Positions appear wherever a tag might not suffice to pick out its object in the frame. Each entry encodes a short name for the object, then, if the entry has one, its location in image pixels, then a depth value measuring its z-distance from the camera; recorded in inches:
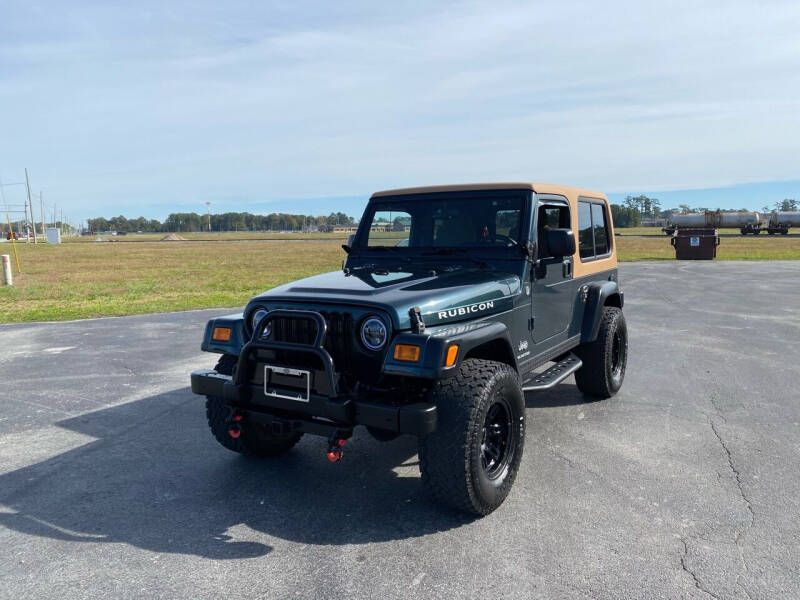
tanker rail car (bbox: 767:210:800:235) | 2277.6
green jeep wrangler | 134.1
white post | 705.0
